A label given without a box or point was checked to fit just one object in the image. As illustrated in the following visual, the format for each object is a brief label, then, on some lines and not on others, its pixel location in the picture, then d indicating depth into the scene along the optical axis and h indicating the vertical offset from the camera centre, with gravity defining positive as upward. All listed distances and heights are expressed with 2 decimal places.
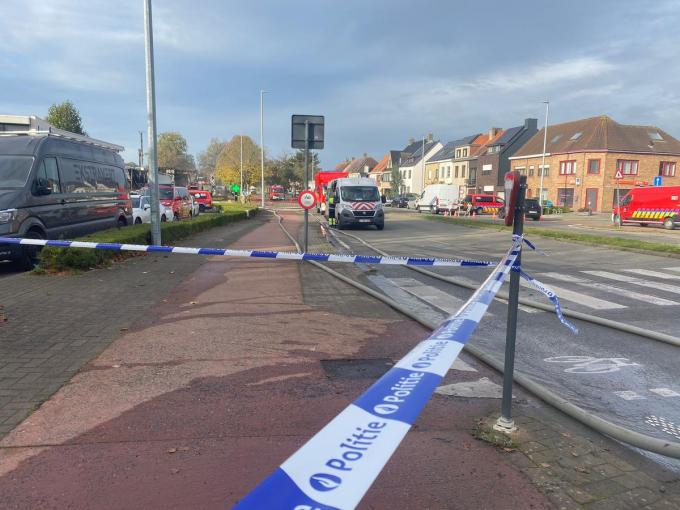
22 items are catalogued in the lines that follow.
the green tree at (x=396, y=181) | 89.06 +2.96
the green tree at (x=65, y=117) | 57.53 +8.74
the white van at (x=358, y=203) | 23.84 -0.33
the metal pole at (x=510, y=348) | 3.31 -1.00
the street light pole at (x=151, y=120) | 12.64 +1.89
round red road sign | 12.75 -0.10
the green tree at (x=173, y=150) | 98.25 +8.59
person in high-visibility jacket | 24.71 -0.72
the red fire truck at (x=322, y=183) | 39.53 +1.07
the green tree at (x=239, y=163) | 61.19 +3.93
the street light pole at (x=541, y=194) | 49.00 +0.60
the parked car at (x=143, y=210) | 19.50 -0.77
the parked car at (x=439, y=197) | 44.47 +0.07
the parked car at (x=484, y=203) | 42.85 -0.35
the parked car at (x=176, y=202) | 25.81 -0.51
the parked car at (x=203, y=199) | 37.44 -0.46
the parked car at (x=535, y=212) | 31.47 -0.80
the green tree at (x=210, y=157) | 94.50 +7.20
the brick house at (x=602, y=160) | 48.12 +4.20
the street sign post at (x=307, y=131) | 12.06 +1.58
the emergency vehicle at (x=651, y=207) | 24.67 -0.22
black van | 9.18 +0.01
